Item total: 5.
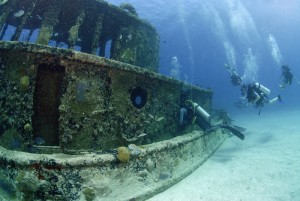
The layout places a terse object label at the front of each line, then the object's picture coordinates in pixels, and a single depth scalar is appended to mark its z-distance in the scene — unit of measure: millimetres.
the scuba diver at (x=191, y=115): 5429
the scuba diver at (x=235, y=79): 9151
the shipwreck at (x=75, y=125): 2845
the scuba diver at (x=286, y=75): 8262
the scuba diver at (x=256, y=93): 7317
